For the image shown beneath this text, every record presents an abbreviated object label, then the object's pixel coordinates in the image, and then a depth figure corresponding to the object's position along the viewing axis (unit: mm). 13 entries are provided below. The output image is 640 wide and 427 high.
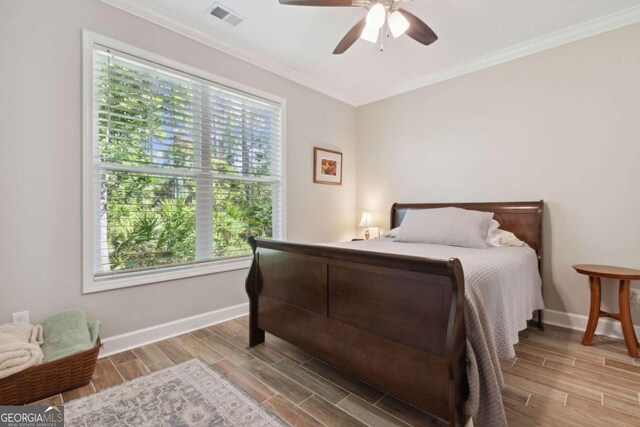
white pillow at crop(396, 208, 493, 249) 2607
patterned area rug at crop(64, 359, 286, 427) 1500
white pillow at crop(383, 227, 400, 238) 3395
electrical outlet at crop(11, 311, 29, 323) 1854
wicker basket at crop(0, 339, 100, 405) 1564
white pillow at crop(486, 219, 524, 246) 2717
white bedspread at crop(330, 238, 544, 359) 1564
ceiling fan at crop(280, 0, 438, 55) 1877
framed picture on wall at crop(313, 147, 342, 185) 3785
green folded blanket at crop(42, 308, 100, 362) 1755
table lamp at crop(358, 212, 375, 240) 4051
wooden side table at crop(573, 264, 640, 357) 2150
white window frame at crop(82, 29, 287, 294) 2098
